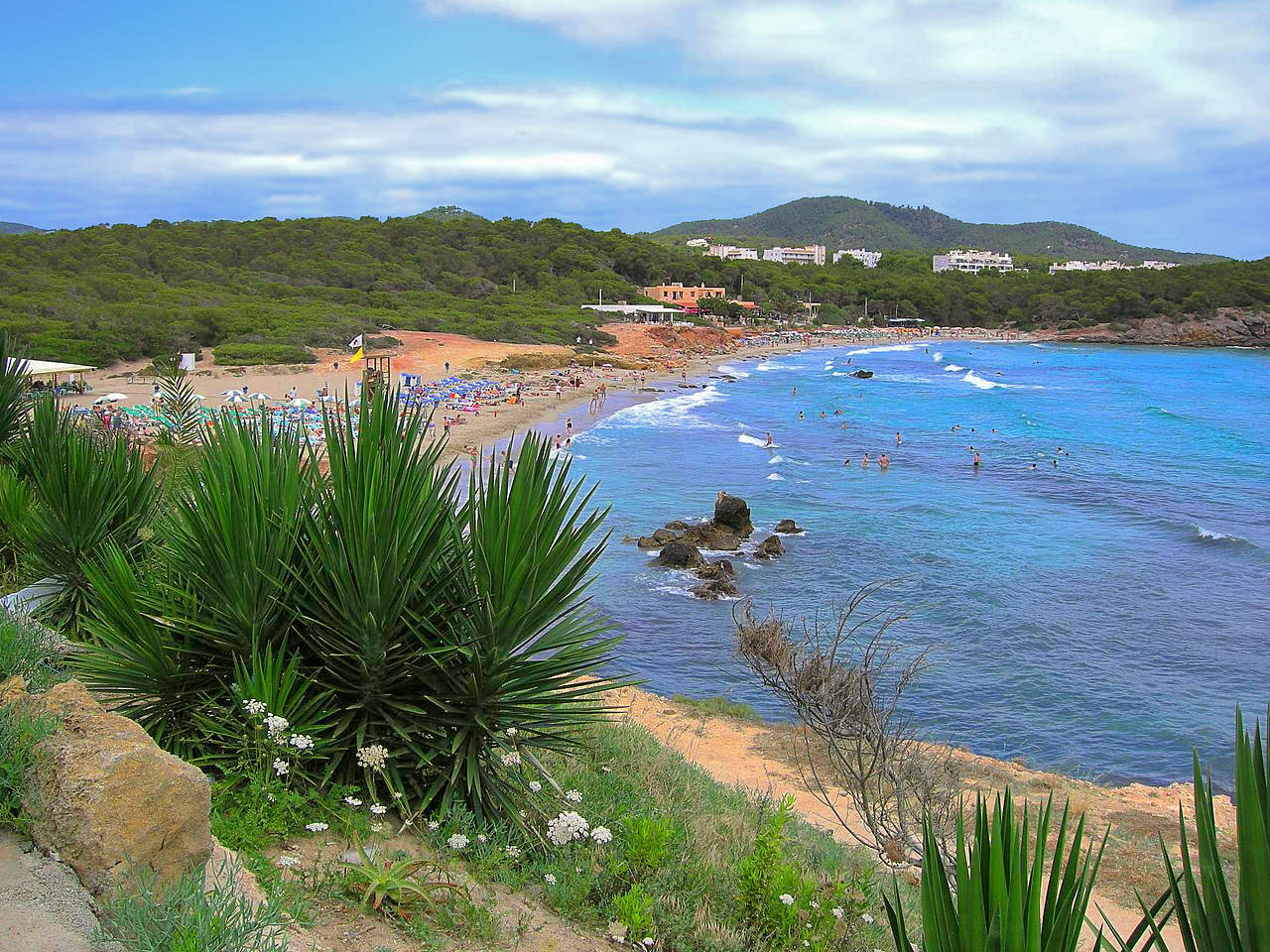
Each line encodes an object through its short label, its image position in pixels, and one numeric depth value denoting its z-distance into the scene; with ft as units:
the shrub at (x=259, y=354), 156.67
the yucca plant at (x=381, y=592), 15.28
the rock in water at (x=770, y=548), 75.20
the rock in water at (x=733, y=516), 80.69
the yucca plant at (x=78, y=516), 22.77
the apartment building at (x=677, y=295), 332.19
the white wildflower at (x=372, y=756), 14.97
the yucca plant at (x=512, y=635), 15.67
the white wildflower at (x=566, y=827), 15.38
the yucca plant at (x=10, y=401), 31.71
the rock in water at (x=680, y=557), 72.18
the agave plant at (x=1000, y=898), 8.27
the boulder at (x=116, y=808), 11.33
